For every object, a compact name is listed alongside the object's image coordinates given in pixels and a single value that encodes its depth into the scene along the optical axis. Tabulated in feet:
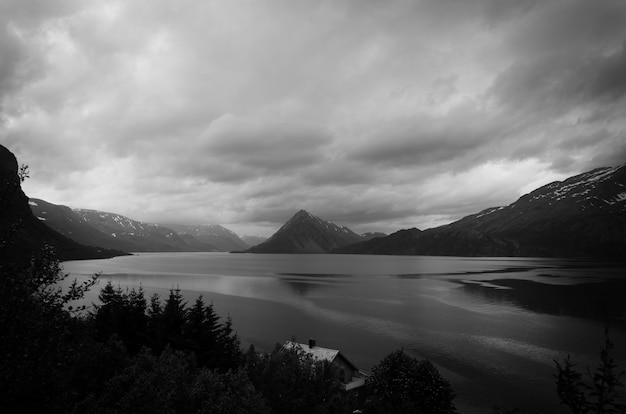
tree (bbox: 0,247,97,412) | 40.14
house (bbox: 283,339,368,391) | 165.43
